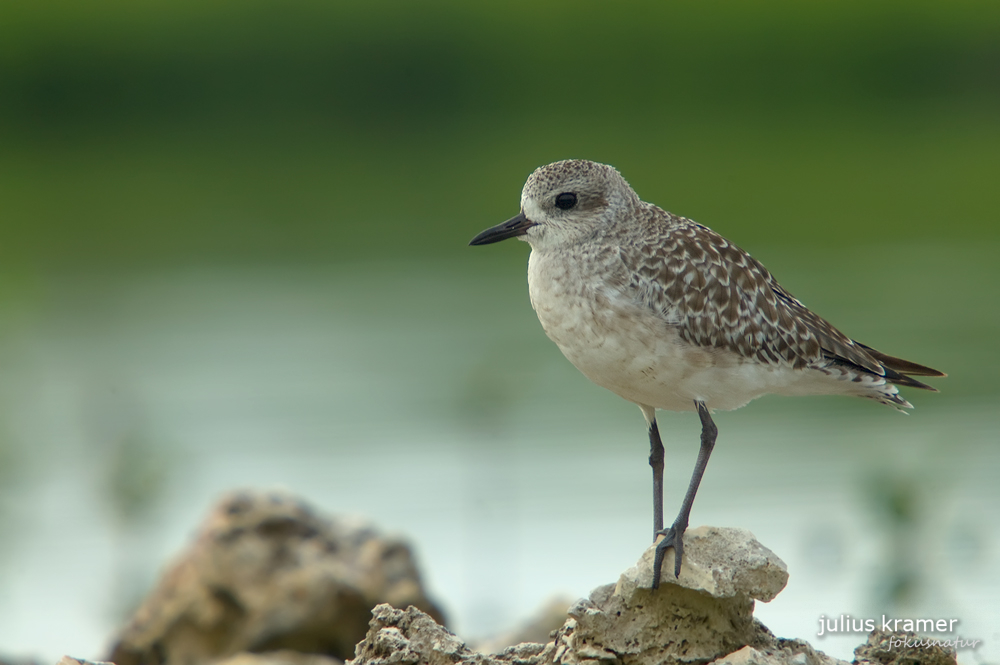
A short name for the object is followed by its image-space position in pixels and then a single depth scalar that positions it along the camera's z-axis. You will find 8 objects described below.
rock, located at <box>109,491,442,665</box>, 16.00
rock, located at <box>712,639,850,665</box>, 10.73
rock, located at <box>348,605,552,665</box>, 11.46
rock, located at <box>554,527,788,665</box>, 11.27
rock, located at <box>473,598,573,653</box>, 16.53
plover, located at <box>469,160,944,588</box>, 12.69
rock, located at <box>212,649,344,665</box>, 14.26
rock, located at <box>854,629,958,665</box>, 11.51
